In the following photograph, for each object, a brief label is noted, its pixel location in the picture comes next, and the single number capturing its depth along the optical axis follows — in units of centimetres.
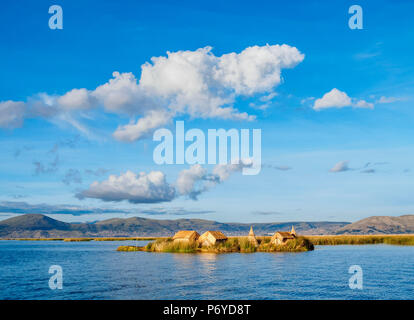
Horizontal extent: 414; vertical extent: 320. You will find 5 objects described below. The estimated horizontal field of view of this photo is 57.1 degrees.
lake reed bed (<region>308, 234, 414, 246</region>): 15254
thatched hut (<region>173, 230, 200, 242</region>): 11012
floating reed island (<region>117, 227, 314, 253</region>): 10738
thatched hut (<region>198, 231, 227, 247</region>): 10872
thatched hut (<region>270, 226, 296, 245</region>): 11119
